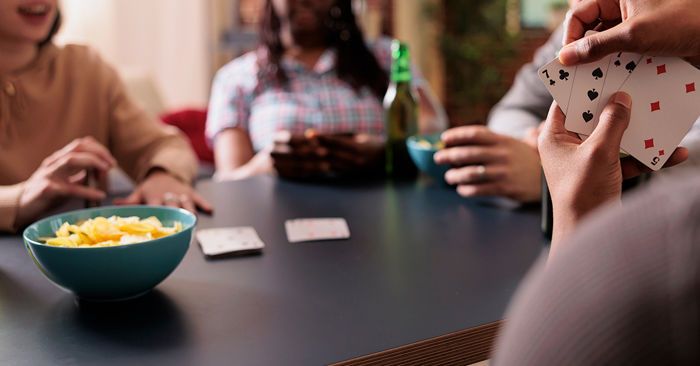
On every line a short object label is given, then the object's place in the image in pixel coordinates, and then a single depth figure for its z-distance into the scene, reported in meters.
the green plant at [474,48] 5.43
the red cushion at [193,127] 2.82
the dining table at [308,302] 0.75
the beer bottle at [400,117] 1.62
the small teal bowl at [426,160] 1.46
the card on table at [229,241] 1.06
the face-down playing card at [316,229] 1.14
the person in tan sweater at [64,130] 1.27
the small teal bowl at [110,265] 0.83
